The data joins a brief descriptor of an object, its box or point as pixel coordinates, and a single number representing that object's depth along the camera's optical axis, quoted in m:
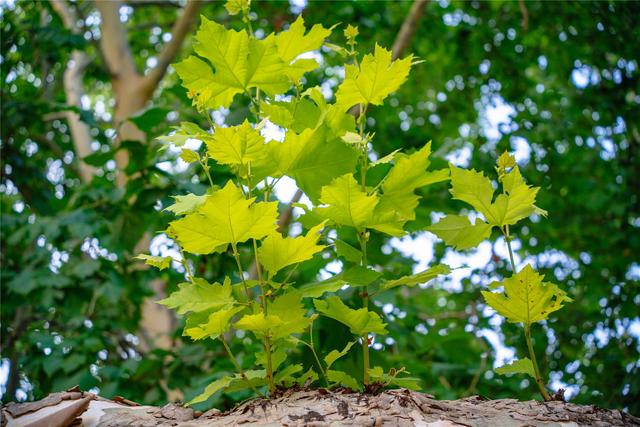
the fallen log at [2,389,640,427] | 1.79
